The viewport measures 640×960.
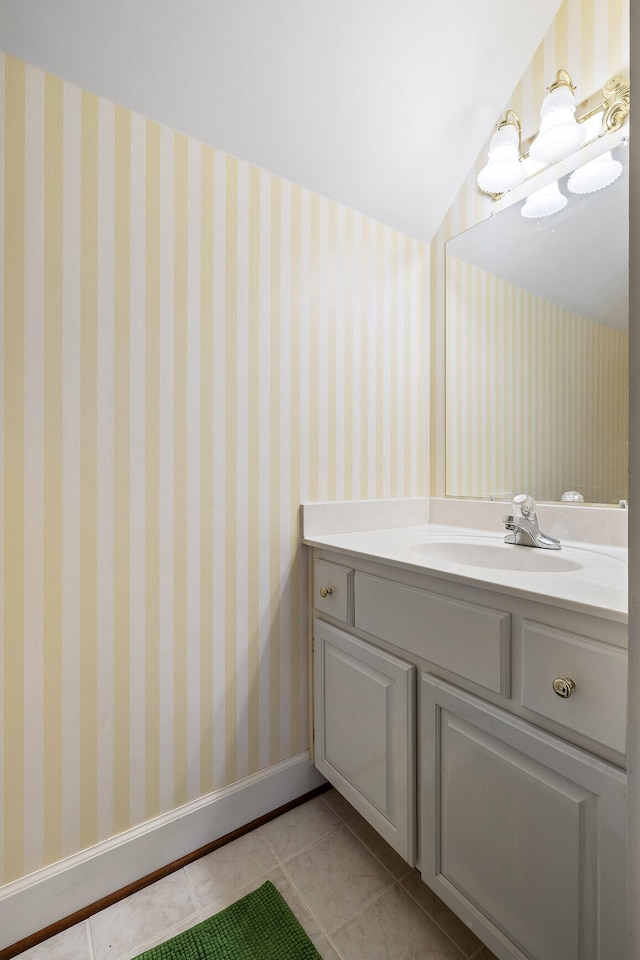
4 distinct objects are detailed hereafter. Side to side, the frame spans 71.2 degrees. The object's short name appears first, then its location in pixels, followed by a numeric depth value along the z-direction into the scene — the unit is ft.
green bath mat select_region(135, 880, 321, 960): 3.16
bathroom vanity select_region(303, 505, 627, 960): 2.28
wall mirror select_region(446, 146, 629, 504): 3.88
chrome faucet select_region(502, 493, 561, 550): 3.93
